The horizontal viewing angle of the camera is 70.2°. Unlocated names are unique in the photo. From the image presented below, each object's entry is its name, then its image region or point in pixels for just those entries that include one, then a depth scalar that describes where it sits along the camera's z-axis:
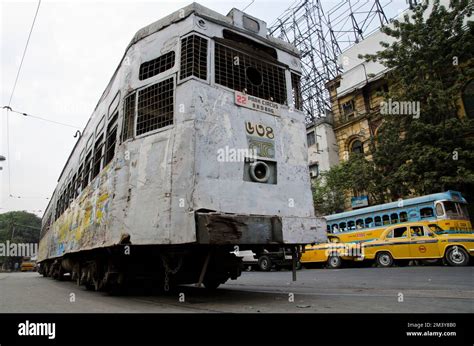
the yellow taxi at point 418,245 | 11.95
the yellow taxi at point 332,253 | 16.07
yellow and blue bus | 14.25
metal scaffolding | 30.42
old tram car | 5.13
